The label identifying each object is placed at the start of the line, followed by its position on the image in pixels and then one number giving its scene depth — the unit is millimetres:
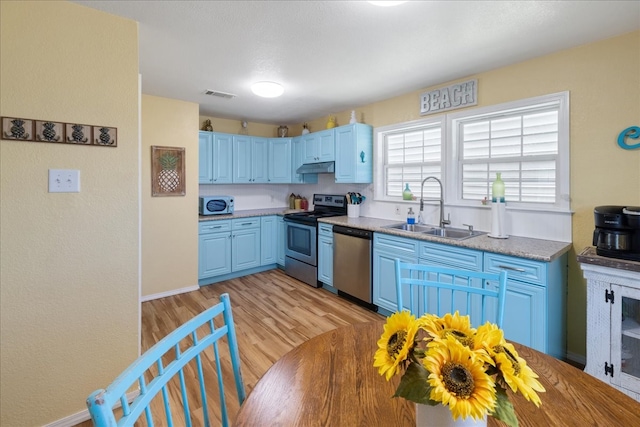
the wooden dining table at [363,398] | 741
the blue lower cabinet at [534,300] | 2014
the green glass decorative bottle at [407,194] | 3443
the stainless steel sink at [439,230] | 2812
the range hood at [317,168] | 4137
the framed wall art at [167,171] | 3480
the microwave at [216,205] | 4109
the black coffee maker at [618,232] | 1771
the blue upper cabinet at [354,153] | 3746
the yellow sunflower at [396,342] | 601
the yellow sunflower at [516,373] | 536
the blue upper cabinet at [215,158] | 4133
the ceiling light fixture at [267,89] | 2967
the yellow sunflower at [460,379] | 518
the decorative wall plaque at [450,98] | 2850
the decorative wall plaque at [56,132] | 1568
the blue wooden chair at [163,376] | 541
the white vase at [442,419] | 576
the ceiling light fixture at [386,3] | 1653
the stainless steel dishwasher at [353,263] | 3229
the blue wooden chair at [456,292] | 1298
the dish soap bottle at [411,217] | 3258
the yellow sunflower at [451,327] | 625
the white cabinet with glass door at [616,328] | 1776
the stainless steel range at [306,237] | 3955
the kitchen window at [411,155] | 3266
